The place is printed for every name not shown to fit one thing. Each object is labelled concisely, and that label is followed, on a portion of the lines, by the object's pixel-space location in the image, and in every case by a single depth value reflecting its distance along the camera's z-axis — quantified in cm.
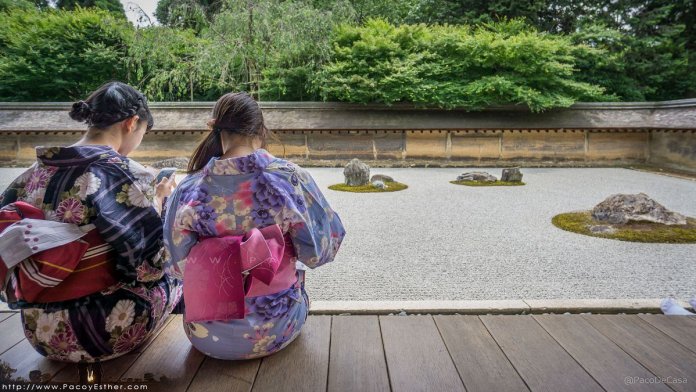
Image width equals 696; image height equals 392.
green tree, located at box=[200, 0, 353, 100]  1119
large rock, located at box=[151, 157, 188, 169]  1001
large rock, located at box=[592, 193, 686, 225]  460
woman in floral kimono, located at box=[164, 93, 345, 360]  130
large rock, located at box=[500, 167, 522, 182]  829
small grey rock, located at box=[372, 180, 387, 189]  750
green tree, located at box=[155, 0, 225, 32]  1108
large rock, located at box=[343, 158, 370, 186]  771
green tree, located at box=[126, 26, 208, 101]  1085
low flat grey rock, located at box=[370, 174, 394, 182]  806
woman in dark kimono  137
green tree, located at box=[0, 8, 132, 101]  1369
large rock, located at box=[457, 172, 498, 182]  843
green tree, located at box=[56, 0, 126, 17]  1866
